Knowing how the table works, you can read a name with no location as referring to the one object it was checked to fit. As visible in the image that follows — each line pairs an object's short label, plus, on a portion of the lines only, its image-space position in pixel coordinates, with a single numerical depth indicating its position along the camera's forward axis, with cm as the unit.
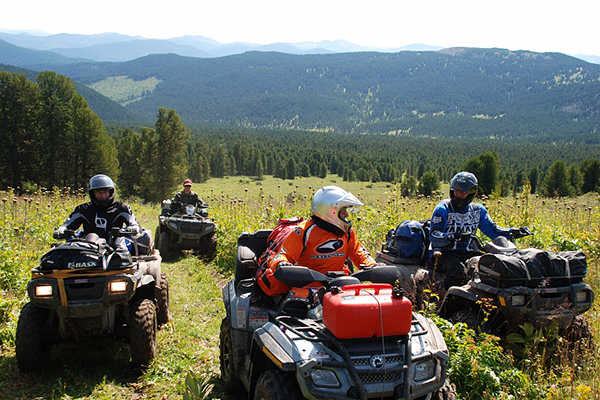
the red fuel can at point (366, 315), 312
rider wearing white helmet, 442
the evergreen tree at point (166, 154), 4441
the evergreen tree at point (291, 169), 9206
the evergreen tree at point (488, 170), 4518
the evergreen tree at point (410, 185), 5885
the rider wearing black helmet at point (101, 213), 612
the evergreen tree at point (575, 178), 4903
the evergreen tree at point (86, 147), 3869
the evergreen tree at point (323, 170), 9608
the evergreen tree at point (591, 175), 5000
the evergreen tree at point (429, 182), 5134
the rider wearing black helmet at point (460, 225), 638
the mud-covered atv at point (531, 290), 471
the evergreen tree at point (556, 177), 4775
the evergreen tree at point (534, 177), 6989
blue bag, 674
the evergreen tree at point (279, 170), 9262
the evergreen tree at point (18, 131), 3838
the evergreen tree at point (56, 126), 3878
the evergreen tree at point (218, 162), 9319
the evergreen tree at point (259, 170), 9121
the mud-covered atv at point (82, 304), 461
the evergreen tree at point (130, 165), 4925
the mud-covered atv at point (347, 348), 300
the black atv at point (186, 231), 1143
